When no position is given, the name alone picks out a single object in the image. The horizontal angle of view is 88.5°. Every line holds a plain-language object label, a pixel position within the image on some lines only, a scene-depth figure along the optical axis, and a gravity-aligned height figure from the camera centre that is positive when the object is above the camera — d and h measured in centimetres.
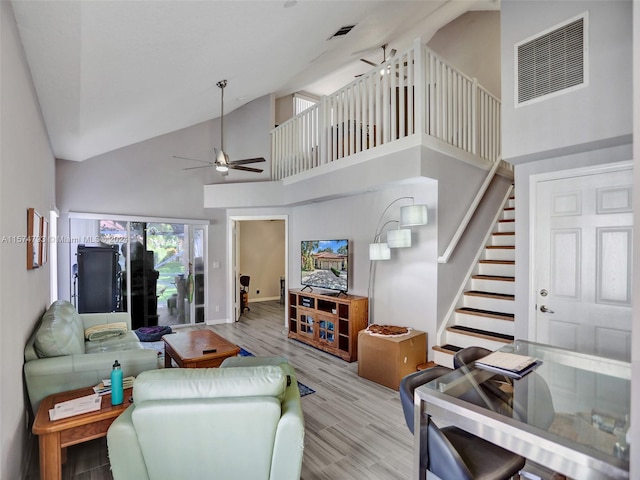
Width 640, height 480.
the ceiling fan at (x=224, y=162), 456 +104
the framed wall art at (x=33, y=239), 238 -2
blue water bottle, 213 -99
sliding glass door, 522 -58
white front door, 256 -20
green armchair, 160 -96
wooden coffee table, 314 -118
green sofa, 235 -96
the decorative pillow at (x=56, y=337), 250 -81
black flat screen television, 487 -45
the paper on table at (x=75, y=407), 200 -109
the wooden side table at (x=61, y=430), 190 -117
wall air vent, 256 +144
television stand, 452 -125
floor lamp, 371 +2
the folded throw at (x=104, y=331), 373 -111
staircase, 368 -83
